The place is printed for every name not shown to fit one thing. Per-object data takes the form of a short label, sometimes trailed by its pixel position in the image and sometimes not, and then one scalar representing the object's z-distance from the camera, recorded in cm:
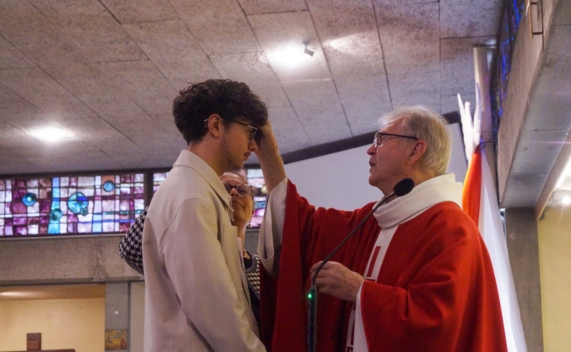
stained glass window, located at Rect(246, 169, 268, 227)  961
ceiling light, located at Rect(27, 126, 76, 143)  798
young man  209
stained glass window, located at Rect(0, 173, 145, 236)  990
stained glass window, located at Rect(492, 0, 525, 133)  471
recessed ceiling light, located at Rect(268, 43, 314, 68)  600
